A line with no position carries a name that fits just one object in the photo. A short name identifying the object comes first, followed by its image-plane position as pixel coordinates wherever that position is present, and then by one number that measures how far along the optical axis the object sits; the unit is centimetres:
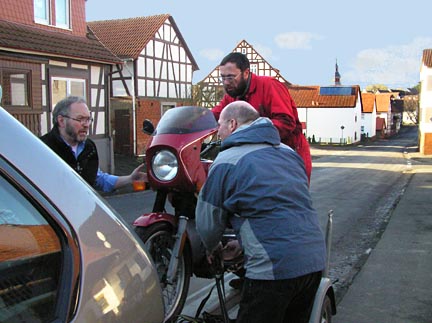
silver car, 141
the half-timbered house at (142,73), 2694
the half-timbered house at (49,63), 1495
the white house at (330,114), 5584
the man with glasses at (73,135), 352
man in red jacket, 394
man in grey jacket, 249
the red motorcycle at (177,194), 336
